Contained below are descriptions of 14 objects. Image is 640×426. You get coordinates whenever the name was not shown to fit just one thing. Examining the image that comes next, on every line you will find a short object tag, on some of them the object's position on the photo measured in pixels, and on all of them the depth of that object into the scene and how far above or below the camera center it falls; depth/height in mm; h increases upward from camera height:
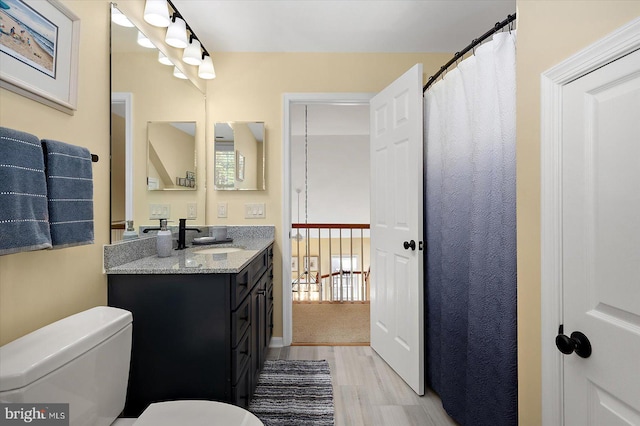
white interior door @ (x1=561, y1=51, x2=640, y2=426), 814 -78
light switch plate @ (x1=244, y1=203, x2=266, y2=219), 2805 +15
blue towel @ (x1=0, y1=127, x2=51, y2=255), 880 +52
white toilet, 783 -430
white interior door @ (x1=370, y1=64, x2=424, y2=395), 2080 -104
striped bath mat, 1854 -1149
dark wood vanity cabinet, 1457 -549
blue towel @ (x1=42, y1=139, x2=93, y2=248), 1061 +70
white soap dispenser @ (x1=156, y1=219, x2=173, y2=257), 1833 -169
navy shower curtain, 1425 -121
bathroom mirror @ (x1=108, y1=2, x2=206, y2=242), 1597 +539
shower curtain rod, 1442 +862
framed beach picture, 1003 +550
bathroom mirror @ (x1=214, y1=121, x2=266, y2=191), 2768 +497
